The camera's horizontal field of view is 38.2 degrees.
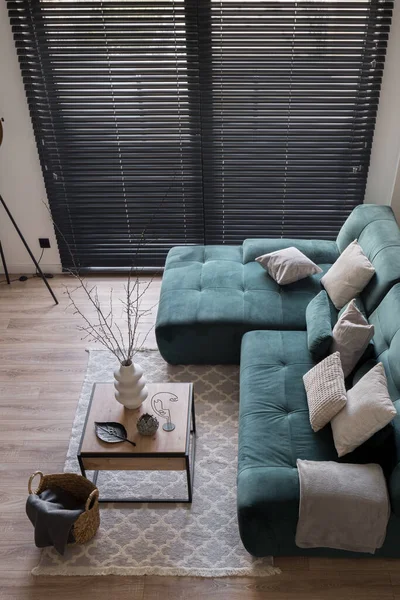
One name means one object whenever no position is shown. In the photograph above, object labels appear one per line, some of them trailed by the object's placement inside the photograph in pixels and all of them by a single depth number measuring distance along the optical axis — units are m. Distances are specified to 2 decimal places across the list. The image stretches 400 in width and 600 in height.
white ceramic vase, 2.82
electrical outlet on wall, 4.74
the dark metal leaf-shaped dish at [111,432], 2.79
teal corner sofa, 2.53
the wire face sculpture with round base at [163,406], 2.87
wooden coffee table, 2.74
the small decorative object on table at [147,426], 2.79
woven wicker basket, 2.70
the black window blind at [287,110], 3.86
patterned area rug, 2.69
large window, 3.88
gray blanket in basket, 2.62
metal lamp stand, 4.23
